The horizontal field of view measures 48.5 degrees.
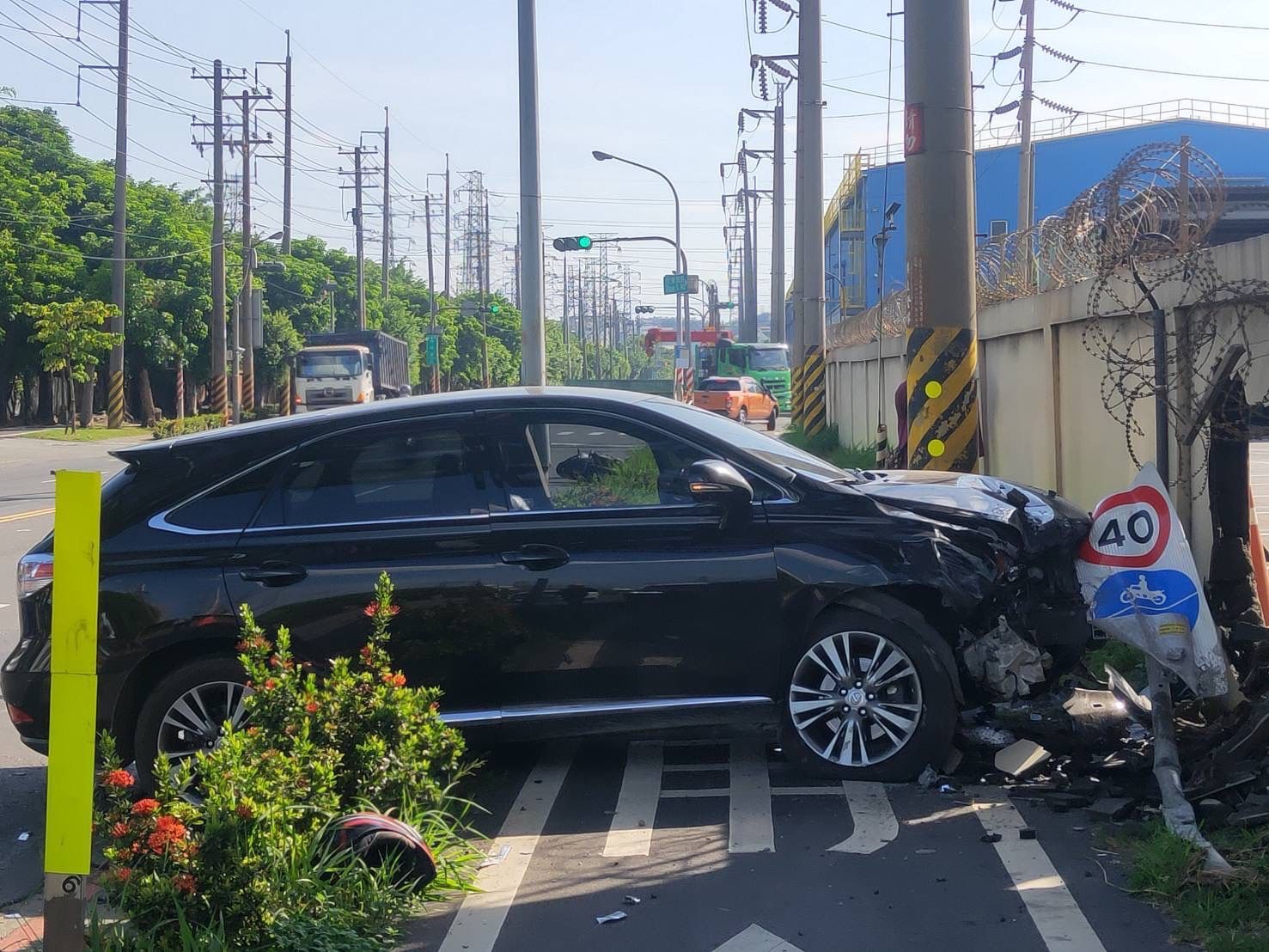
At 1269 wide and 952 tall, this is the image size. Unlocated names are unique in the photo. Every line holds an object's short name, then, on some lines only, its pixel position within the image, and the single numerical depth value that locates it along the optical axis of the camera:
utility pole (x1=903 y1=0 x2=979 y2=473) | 8.61
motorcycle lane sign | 5.30
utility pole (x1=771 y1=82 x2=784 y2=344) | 38.75
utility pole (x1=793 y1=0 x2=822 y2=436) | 23.42
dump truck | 44.03
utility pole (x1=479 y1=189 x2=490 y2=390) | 87.72
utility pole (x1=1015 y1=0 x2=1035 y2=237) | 33.44
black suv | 5.84
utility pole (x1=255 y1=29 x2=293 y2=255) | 61.41
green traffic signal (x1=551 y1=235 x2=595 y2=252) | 25.16
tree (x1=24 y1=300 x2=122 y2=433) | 45.09
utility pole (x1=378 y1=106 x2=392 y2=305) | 72.76
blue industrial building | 56.06
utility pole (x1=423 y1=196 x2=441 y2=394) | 70.86
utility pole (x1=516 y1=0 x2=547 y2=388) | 15.67
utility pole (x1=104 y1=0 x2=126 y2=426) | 44.28
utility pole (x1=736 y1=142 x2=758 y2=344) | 72.38
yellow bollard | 3.51
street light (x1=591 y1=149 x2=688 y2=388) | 41.03
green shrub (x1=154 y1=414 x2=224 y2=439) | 33.94
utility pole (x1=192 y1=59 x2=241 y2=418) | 45.03
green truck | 58.31
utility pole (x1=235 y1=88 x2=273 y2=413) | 45.66
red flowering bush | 4.23
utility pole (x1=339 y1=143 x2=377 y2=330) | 63.81
